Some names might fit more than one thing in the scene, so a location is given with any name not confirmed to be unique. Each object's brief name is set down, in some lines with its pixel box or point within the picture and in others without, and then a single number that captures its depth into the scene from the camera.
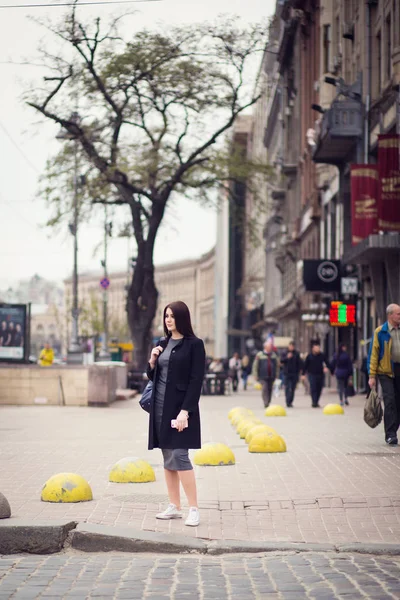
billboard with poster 30.56
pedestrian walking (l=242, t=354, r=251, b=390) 52.53
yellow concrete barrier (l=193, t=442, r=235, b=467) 13.64
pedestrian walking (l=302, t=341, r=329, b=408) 30.72
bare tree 37.59
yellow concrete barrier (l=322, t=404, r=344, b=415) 26.64
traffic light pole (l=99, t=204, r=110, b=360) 43.41
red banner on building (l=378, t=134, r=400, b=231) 30.48
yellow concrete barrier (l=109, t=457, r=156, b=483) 11.74
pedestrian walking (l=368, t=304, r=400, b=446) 15.27
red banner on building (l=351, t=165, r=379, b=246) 33.22
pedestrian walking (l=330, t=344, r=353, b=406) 31.86
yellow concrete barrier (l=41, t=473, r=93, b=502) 10.08
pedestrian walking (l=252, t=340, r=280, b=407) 30.31
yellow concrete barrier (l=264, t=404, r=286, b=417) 25.84
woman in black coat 8.96
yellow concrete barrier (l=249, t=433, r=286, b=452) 15.34
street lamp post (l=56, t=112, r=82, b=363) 38.62
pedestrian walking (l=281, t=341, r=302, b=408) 31.19
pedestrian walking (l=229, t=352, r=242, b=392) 46.78
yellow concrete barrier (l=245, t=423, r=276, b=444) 15.81
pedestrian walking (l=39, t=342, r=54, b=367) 36.21
